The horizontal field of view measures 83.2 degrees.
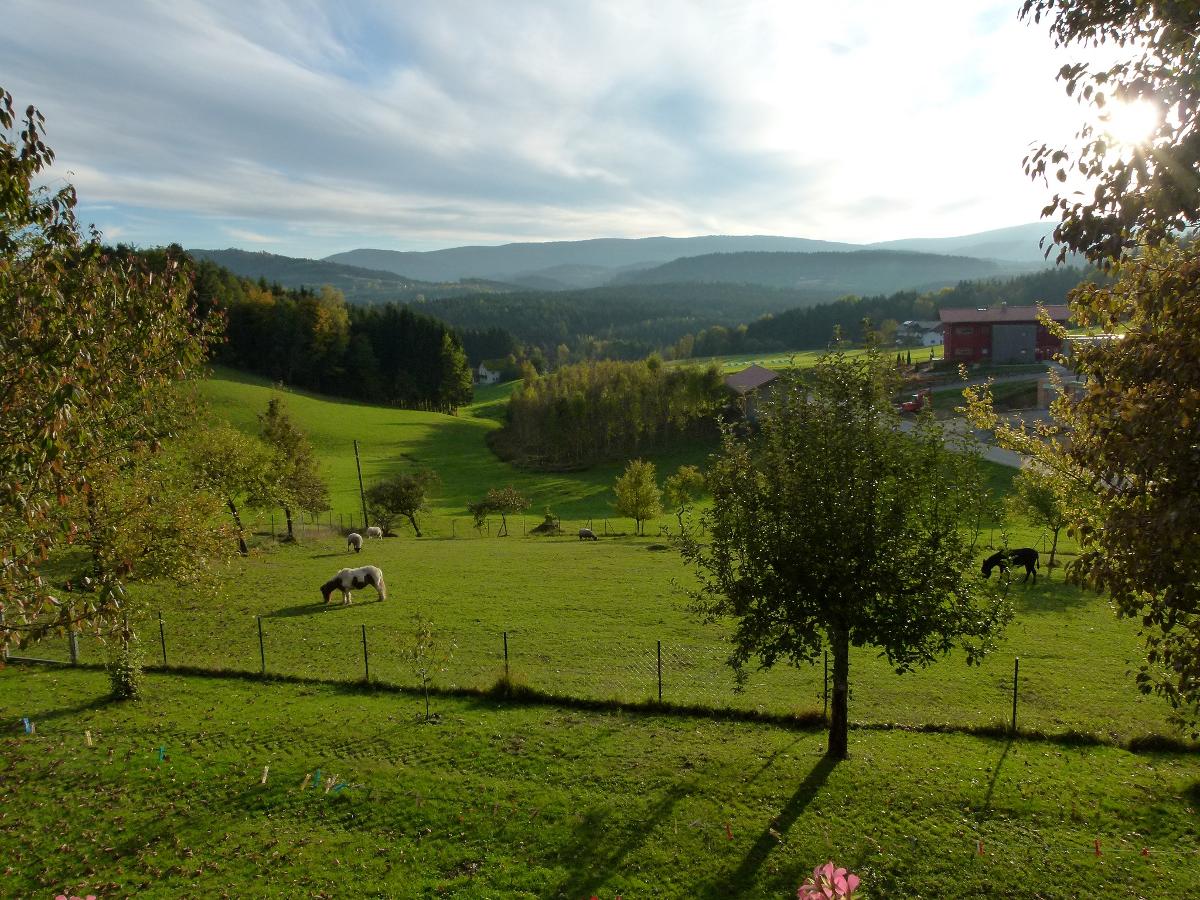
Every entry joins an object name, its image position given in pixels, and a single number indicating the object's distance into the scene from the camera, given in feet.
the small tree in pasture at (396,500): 175.52
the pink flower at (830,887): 15.98
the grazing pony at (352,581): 96.99
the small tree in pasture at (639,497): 178.60
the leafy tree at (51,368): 24.82
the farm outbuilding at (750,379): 304.71
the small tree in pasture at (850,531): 42.88
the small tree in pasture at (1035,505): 113.41
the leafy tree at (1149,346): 20.01
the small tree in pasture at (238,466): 129.49
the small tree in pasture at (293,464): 160.82
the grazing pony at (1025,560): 102.47
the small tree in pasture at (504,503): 183.11
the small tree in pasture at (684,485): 188.85
